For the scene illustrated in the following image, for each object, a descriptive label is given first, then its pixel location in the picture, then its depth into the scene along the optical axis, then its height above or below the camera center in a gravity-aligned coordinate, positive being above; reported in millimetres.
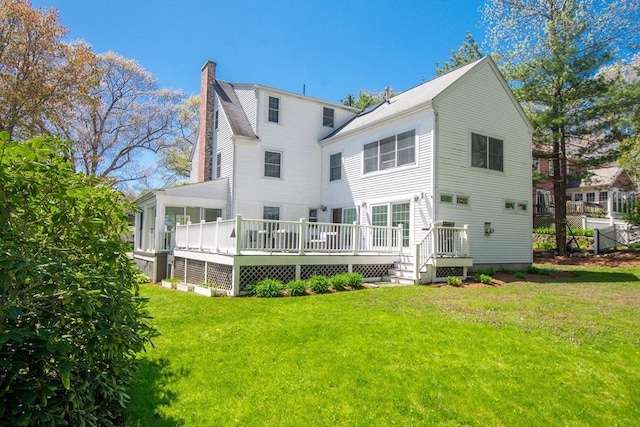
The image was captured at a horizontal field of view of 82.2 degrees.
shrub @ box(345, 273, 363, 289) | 9977 -1312
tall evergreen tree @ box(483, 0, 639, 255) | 17578 +8079
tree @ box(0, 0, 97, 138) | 15539 +7260
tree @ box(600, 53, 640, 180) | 16578 +5634
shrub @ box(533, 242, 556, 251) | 21789 -605
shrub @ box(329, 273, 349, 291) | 9627 -1296
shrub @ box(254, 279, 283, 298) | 8867 -1395
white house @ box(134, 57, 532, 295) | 11023 +1849
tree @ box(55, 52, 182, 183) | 26188 +8291
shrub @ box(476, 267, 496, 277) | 12062 -1220
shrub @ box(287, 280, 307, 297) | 9008 -1378
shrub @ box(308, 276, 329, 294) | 9242 -1331
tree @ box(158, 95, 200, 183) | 31375 +7637
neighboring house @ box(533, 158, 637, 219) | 28641 +3386
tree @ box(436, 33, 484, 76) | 25750 +13074
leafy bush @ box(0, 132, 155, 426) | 2266 -421
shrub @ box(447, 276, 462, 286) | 10479 -1337
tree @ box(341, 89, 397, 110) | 31750 +12394
